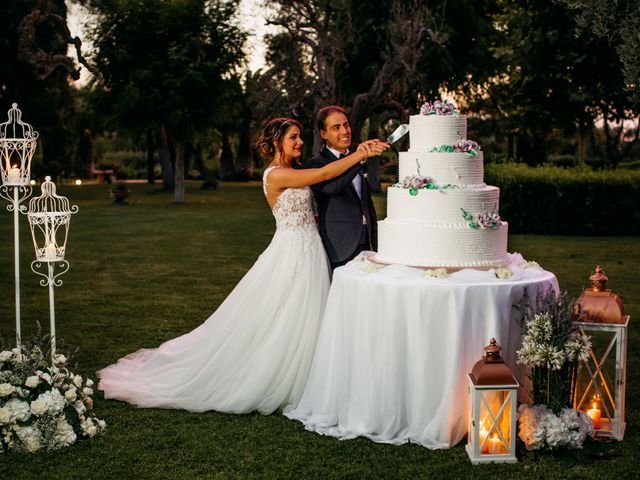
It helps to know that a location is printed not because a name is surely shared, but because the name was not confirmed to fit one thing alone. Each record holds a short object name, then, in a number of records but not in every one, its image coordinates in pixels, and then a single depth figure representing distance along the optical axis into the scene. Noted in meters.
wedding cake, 5.97
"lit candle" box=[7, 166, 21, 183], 6.22
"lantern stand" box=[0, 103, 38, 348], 6.15
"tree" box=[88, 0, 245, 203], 32.44
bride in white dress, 6.61
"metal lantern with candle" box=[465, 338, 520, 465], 5.34
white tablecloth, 5.68
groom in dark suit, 6.84
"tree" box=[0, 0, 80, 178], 33.62
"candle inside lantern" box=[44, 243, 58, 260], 6.45
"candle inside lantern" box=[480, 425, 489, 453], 5.43
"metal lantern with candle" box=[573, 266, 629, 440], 5.79
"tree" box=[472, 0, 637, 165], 19.91
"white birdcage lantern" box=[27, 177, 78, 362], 6.23
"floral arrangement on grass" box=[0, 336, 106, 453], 5.64
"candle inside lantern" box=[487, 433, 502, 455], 5.49
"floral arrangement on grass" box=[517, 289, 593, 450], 5.47
